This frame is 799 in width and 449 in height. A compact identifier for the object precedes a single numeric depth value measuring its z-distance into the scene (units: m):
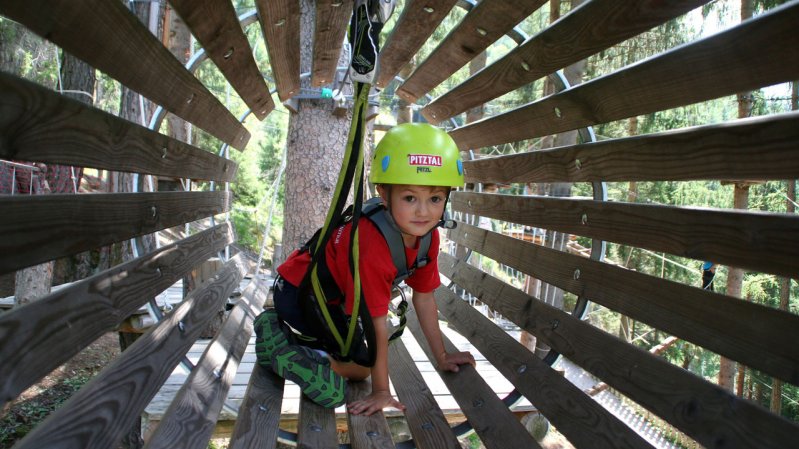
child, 2.95
